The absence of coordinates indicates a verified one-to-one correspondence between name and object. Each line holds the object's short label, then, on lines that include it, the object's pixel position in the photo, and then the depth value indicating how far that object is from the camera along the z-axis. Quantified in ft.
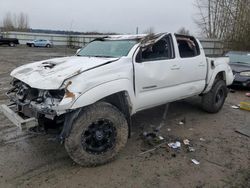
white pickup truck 7.73
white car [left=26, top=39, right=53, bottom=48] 92.09
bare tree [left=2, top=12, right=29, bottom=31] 161.14
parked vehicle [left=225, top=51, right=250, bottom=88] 21.47
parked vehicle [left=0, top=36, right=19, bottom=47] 84.03
